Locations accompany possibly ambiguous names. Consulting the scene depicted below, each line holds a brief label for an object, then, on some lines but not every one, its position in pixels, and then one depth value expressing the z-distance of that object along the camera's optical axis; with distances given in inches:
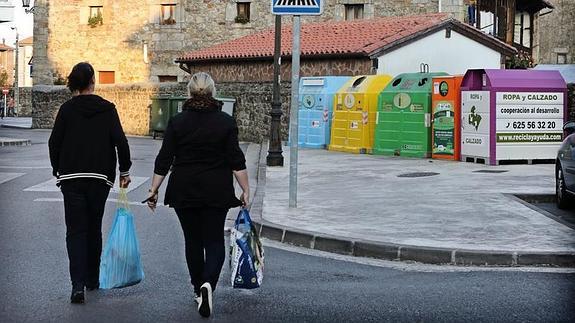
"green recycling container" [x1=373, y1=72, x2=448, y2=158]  795.4
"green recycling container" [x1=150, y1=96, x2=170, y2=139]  1364.4
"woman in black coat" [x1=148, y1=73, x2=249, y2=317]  239.5
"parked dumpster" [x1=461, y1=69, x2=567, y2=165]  697.0
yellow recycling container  876.0
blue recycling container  964.6
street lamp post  743.1
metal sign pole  454.7
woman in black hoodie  255.8
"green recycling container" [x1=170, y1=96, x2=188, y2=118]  1348.1
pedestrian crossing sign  443.2
